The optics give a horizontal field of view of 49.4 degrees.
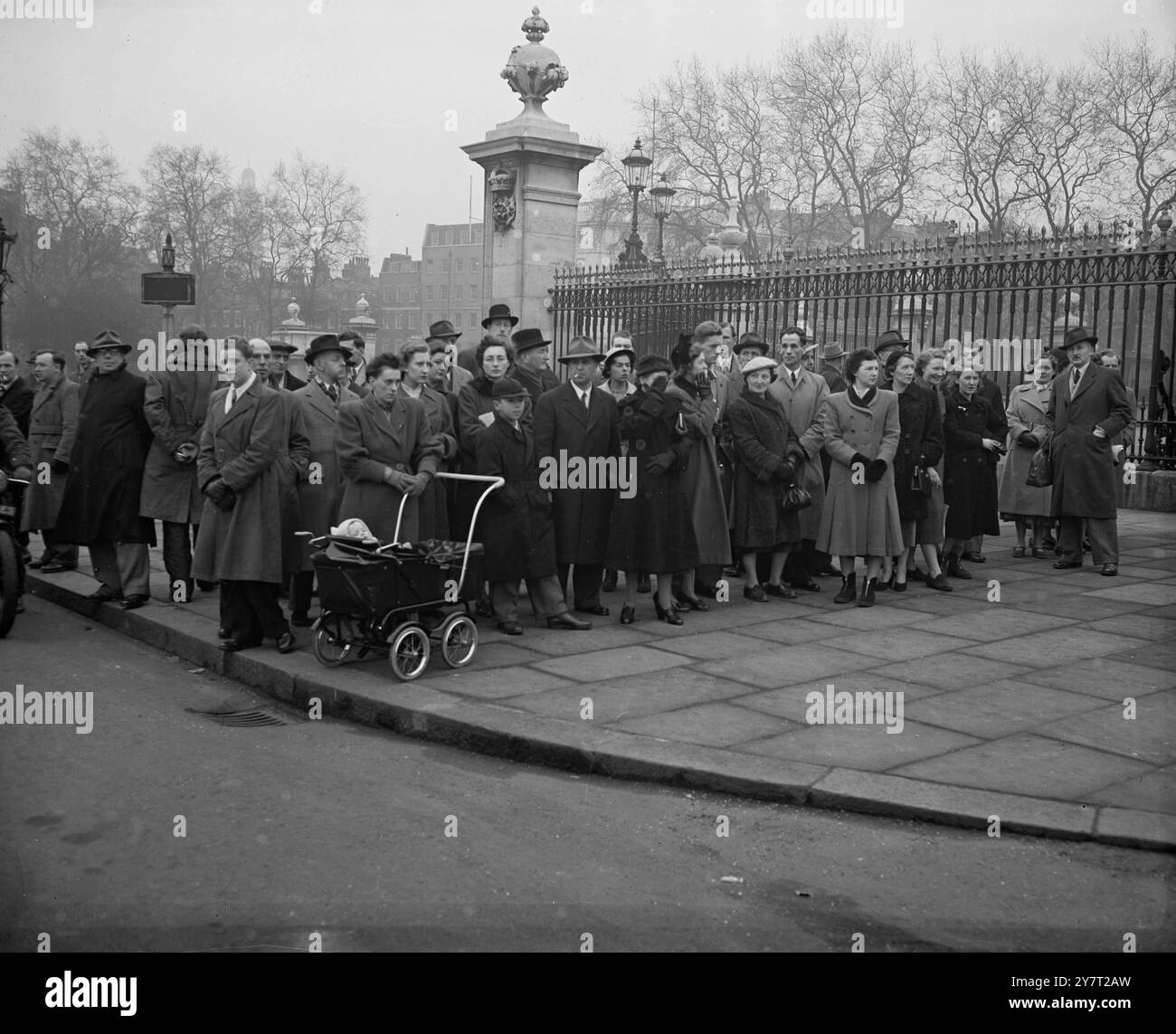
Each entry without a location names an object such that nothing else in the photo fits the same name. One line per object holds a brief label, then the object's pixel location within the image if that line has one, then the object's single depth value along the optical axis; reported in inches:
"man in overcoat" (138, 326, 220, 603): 369.7
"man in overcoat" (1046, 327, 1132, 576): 443.2
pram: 278.5
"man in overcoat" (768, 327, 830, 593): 400.5
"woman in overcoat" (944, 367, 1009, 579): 433.1
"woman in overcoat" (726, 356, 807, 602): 382.3
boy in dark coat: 330.3
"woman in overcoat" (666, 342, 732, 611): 371.6
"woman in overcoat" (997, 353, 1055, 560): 486.6
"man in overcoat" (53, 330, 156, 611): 370.3
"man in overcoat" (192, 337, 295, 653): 311.7
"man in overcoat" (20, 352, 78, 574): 440.5
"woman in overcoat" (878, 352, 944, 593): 401.4
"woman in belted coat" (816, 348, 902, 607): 381.1
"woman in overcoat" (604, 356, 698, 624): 346.3
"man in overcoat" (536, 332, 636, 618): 349.7
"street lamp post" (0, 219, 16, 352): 595.5
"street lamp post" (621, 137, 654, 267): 916.6
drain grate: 266.5
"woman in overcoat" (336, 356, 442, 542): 312.0
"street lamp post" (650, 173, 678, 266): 995.3
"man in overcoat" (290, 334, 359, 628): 346.3
